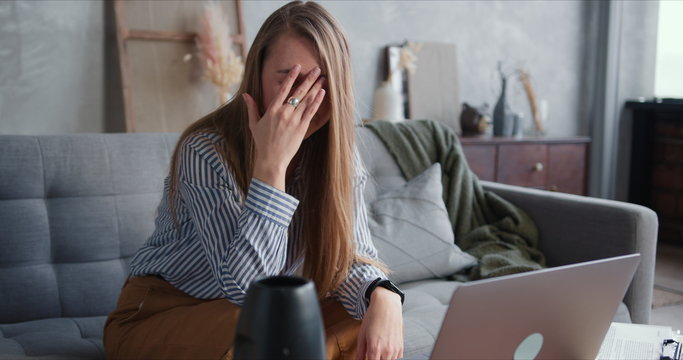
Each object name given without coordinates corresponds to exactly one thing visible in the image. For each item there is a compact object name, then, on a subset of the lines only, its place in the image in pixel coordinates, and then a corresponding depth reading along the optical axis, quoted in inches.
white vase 132.7
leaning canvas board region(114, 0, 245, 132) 110.1
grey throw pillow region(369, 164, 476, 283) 84.0
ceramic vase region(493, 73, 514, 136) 145.0
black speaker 19.8
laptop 31.3
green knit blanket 89.4
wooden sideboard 132.9
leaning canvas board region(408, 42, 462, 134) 144.1
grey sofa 66.8
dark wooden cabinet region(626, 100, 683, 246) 169.8
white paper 45.1
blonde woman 44.1
